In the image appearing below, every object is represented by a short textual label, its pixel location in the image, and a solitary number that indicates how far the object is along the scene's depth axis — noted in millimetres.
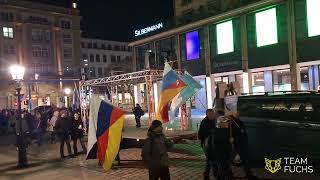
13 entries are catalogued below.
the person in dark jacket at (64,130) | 9879
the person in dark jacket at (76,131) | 9986
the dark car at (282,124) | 5325
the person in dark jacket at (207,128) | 5804
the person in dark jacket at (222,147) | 5154
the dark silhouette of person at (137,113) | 15380
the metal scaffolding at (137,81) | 12077
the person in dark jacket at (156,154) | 4734
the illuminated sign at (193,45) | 21419
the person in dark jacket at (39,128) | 13435
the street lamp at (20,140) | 9200
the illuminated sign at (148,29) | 24018
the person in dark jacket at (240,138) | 5697
